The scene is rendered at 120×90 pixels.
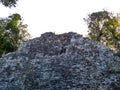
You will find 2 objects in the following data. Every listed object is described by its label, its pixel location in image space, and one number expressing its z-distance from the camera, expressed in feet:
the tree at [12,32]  92.31
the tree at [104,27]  93.07
